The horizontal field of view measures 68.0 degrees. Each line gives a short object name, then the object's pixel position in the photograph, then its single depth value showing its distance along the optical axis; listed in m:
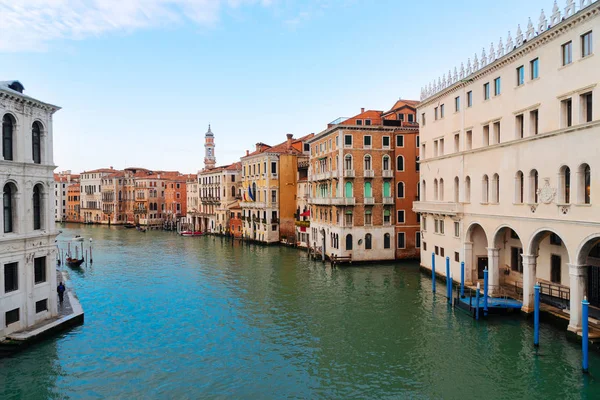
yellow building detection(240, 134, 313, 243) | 47.19
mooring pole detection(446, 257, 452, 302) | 20.80
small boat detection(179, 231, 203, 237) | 60.86
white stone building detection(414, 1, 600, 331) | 14.40
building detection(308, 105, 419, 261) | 32.09
